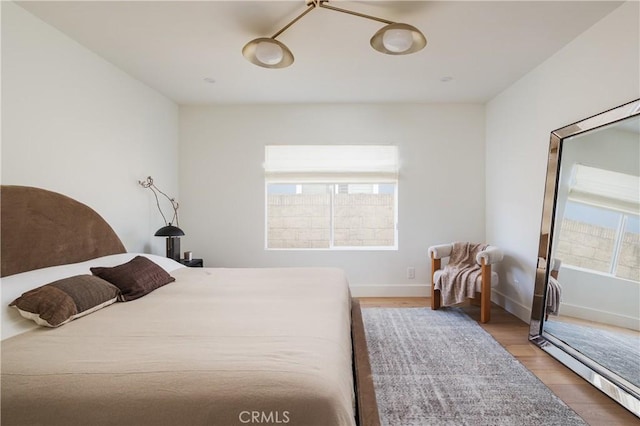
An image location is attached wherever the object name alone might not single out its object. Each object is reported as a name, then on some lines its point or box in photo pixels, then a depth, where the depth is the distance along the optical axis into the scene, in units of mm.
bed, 928
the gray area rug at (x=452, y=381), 1709
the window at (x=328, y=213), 4164
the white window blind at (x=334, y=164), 4055
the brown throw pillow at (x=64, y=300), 1444
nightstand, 3441
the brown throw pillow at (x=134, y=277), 1965
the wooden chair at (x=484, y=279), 3123
